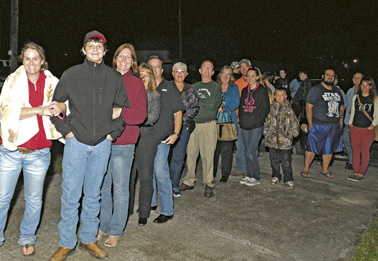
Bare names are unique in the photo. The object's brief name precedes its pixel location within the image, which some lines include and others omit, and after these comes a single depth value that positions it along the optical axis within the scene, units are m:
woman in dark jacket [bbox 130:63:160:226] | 4.13
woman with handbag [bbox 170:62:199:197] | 5.15
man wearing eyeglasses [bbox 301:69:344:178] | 6.47
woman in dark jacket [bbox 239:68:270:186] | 6.06
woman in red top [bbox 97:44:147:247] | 3.65
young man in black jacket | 3.22
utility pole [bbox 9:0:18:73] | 14.43
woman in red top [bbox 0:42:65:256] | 3.30
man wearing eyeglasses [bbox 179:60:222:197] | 5.59
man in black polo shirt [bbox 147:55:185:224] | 4.45
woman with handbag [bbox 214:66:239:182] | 6.23
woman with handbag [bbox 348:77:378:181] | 6.53
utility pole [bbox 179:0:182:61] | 28.07
